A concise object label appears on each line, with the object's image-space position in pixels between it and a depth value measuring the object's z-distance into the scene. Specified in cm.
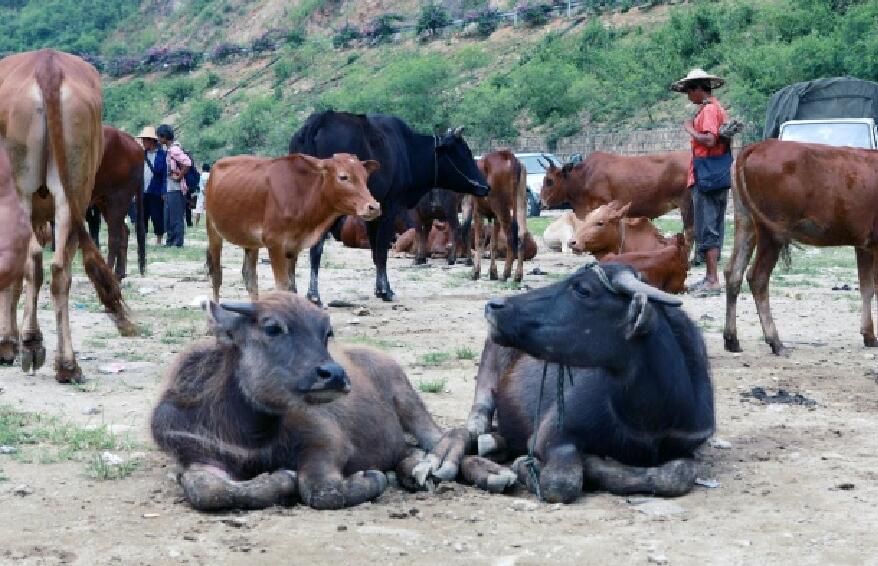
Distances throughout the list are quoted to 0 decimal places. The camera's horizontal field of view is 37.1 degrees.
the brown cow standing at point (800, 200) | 970
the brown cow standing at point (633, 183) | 1927
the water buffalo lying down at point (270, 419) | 528
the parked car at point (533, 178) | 3412
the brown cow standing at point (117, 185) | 1516
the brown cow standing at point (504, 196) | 1752
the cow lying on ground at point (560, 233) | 2142
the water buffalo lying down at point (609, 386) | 552
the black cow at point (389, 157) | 1416
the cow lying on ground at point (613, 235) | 1314
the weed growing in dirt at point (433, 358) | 928
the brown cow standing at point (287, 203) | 1173
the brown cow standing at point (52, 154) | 852
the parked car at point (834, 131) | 2161
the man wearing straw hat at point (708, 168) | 1373
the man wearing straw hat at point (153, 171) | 2072
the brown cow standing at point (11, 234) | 418
